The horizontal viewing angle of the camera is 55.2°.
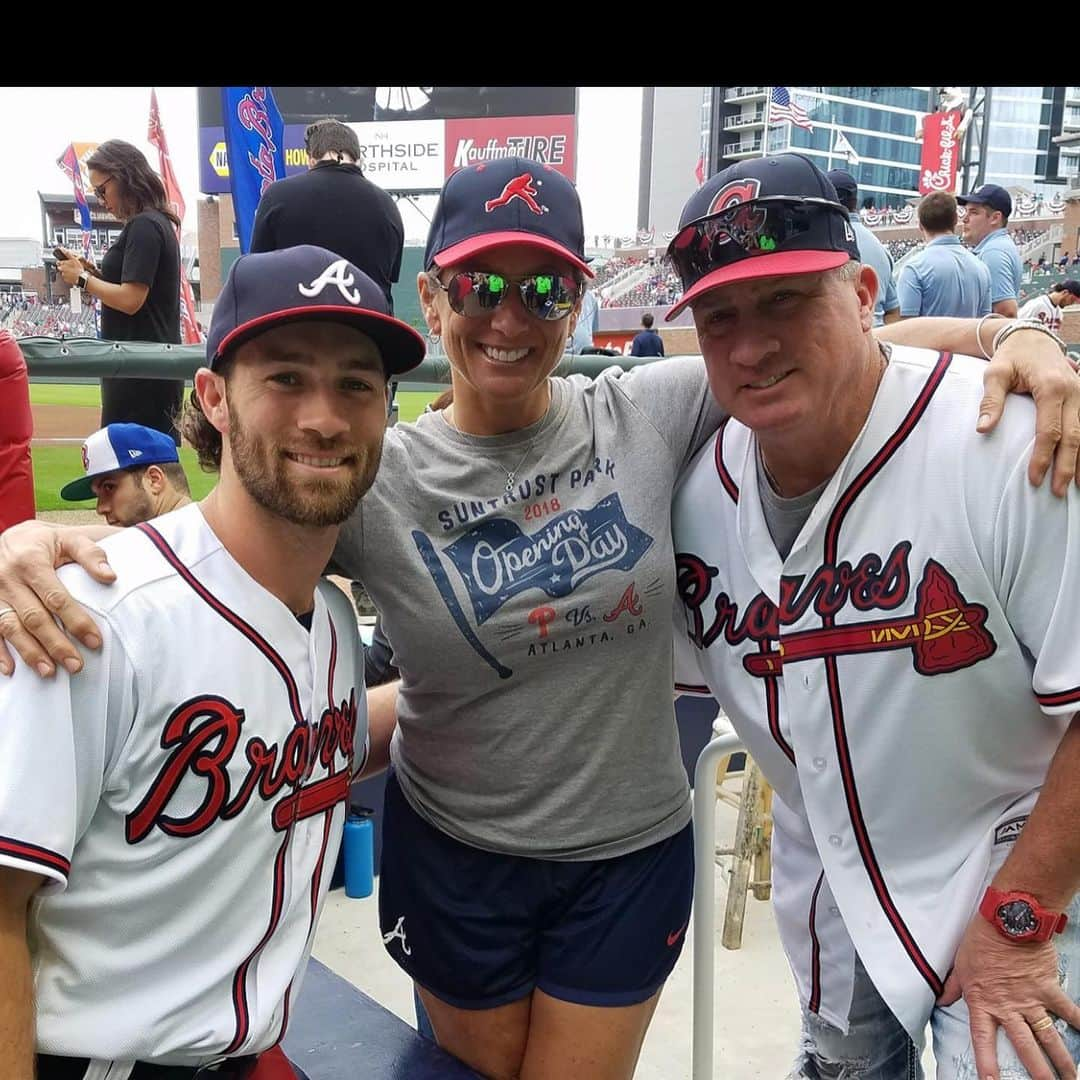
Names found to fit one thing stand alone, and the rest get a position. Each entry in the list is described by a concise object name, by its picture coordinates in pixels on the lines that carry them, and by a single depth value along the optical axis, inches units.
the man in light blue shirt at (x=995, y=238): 291.7
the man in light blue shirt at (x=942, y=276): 253.3
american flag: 1471.0
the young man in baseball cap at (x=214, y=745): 59.4
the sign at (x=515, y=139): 1515.7
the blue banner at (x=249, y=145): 214.8
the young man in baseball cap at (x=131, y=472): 159.9
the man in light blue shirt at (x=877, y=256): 174.9
